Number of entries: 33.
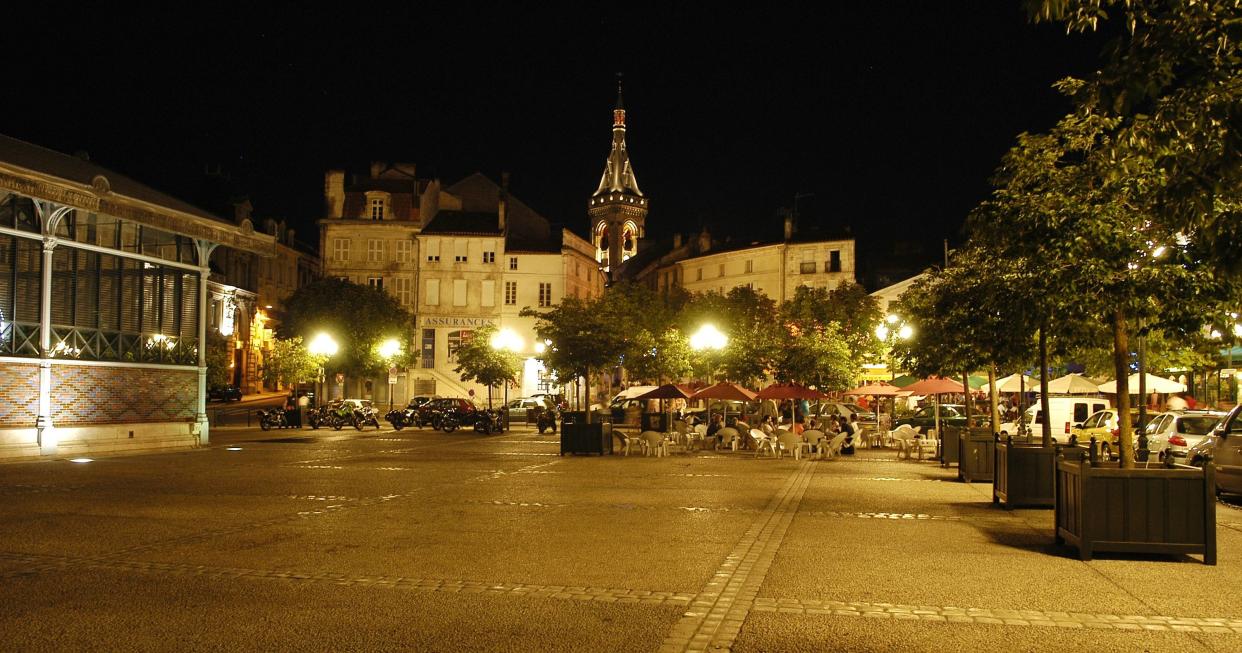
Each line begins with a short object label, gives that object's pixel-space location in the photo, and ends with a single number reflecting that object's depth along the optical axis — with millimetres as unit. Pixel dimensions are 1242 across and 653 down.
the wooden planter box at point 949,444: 23625
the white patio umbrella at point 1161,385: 32719
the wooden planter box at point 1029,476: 14383
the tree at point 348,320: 60531
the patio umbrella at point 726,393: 31806
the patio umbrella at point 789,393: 31797
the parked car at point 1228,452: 16375
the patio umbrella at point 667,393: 33062
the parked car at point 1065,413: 34781
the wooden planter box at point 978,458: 19578
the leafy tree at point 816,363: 37500
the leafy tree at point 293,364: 57094
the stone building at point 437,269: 69938
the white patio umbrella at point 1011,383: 33506
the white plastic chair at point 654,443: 27203
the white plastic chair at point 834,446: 27141
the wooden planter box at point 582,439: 27062
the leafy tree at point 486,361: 55594
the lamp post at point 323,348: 53500
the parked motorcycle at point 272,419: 42844
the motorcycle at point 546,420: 42250
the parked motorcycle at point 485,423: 41312
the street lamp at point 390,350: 61875
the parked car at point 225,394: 64188
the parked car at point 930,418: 39681
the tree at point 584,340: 39906
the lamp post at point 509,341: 64938
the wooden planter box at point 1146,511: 9938
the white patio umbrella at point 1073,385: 33531
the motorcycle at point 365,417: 44219
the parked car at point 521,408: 50122
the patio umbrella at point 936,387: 31719
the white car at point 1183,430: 21031
